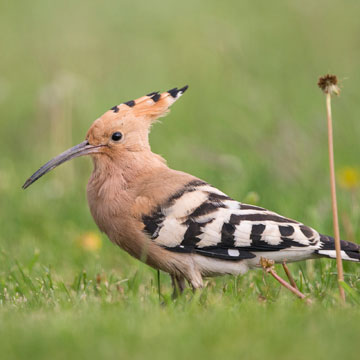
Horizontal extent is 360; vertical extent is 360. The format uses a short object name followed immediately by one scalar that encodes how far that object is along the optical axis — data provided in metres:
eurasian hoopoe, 7.49
